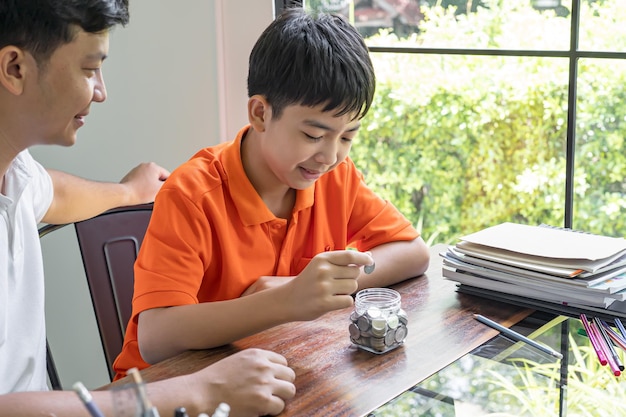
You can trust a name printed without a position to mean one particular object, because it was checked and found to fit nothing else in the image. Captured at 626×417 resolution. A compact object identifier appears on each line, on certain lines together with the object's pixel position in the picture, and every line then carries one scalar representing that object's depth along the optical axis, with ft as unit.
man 3.57
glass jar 4.13
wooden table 3.71
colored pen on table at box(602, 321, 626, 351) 4.28
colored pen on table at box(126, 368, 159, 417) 2.17
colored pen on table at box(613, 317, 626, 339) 4.44
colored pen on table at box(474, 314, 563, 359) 4.19
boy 4.32
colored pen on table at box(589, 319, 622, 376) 3.96
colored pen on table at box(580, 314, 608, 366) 4.07
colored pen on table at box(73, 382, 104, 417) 2.29
